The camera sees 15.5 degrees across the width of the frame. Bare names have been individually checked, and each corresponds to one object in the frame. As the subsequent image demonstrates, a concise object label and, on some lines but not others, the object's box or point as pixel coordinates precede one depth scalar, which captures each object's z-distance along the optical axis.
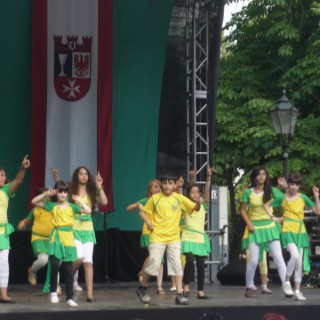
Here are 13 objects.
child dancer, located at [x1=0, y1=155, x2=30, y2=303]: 13.97
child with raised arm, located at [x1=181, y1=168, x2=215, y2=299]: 15.05
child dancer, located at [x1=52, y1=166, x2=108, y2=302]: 14.46
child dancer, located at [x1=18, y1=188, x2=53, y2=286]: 16.11
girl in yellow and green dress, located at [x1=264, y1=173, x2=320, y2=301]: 15.23
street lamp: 18.27
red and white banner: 18.08
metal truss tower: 18.98
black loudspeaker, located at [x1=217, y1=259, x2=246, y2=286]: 18.91
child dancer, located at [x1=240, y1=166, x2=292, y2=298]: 15.33
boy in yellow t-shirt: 14.09
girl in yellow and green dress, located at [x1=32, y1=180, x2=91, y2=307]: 13.93
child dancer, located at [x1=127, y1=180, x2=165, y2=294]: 15.50
